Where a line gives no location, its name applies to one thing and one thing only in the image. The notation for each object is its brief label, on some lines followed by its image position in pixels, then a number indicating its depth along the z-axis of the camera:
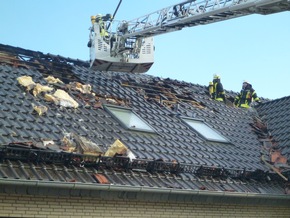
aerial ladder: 13.86
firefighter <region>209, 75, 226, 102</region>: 16.20
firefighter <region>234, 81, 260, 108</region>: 16.58
